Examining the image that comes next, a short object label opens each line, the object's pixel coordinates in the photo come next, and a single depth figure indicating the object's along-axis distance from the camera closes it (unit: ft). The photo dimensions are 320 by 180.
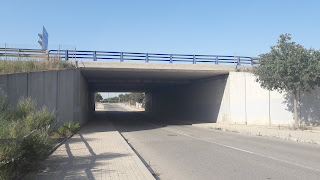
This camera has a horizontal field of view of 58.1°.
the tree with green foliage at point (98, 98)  469.98
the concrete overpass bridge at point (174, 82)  58.44
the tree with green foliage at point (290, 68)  61.90
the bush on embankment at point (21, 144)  17.89
